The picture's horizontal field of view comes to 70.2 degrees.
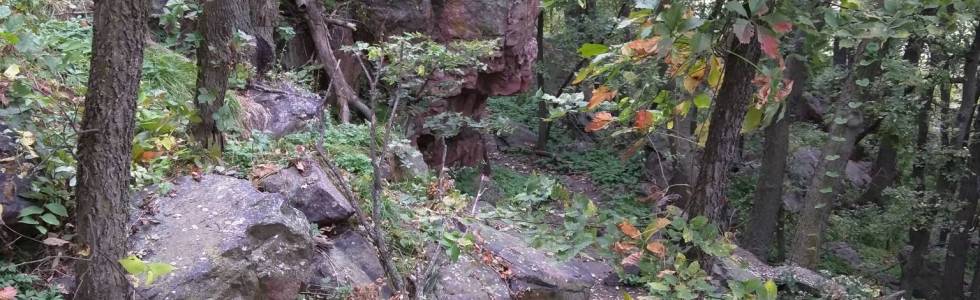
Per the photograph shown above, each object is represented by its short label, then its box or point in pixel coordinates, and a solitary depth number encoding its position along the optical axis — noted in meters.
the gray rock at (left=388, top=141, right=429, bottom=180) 6.80
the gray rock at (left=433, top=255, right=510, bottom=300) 4.90
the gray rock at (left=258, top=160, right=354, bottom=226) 4.59
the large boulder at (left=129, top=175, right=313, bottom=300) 3.47
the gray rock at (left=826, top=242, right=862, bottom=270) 13.17
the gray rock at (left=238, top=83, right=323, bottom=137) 5.94
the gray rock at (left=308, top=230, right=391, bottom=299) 4.29
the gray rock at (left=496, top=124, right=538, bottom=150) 16.70
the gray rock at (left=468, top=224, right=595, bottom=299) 5.52
